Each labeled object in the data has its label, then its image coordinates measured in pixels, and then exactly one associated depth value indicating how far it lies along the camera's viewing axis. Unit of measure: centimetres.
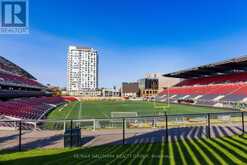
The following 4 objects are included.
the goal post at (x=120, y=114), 2132
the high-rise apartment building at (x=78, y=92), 10896
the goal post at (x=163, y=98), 5090
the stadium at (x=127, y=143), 516
